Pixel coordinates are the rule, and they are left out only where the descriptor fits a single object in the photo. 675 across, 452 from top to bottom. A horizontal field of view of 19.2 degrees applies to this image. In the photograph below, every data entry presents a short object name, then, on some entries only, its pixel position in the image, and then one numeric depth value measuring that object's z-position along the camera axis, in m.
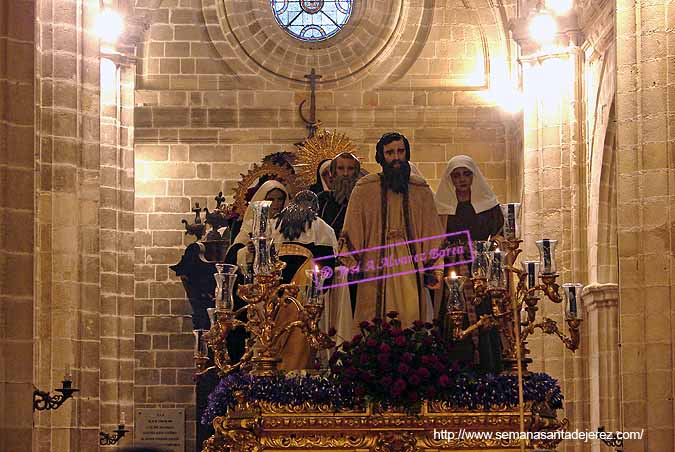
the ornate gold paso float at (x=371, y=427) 16.23
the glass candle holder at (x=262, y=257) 16.19
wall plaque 26.73
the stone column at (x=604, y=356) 22.56
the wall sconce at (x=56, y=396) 14.50
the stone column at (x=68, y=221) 18.30
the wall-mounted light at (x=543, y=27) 24.47
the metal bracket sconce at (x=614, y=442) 17.78
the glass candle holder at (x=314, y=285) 16.25
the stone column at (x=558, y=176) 23.69
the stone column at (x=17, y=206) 13.64
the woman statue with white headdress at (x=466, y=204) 17.89
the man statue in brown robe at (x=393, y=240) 17.12
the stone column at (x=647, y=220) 17.45
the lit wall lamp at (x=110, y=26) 23.66
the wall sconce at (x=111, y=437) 20.20
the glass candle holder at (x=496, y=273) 16.08
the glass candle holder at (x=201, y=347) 17.56
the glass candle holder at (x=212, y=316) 17.31
